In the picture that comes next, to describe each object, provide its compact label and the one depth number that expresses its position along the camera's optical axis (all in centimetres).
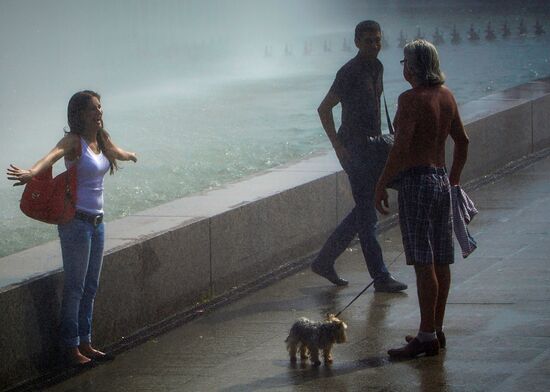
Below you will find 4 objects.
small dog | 1425
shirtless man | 1440
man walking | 1793
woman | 1471
